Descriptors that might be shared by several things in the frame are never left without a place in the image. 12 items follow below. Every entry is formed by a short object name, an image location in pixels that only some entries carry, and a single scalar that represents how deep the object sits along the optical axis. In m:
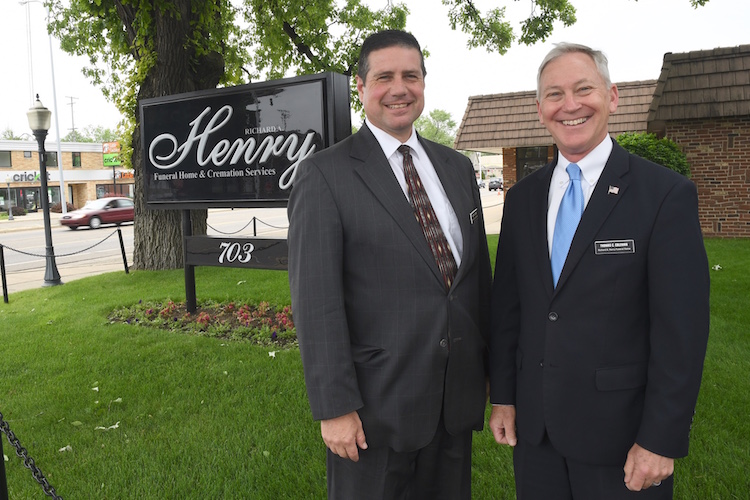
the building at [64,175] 43.84
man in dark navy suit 1.78
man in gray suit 2.02
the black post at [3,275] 9.45
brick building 13.14
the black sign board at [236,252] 6.62
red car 27.00
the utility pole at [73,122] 73.00
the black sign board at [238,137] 6.21
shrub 12.64
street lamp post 11.53
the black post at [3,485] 2.41
